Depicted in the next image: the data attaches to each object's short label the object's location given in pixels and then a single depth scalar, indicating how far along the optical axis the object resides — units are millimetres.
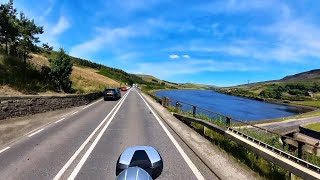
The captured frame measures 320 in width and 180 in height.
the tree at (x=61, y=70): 19753
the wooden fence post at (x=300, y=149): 3925
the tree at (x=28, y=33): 16809
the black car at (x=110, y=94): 21599
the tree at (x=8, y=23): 15025
